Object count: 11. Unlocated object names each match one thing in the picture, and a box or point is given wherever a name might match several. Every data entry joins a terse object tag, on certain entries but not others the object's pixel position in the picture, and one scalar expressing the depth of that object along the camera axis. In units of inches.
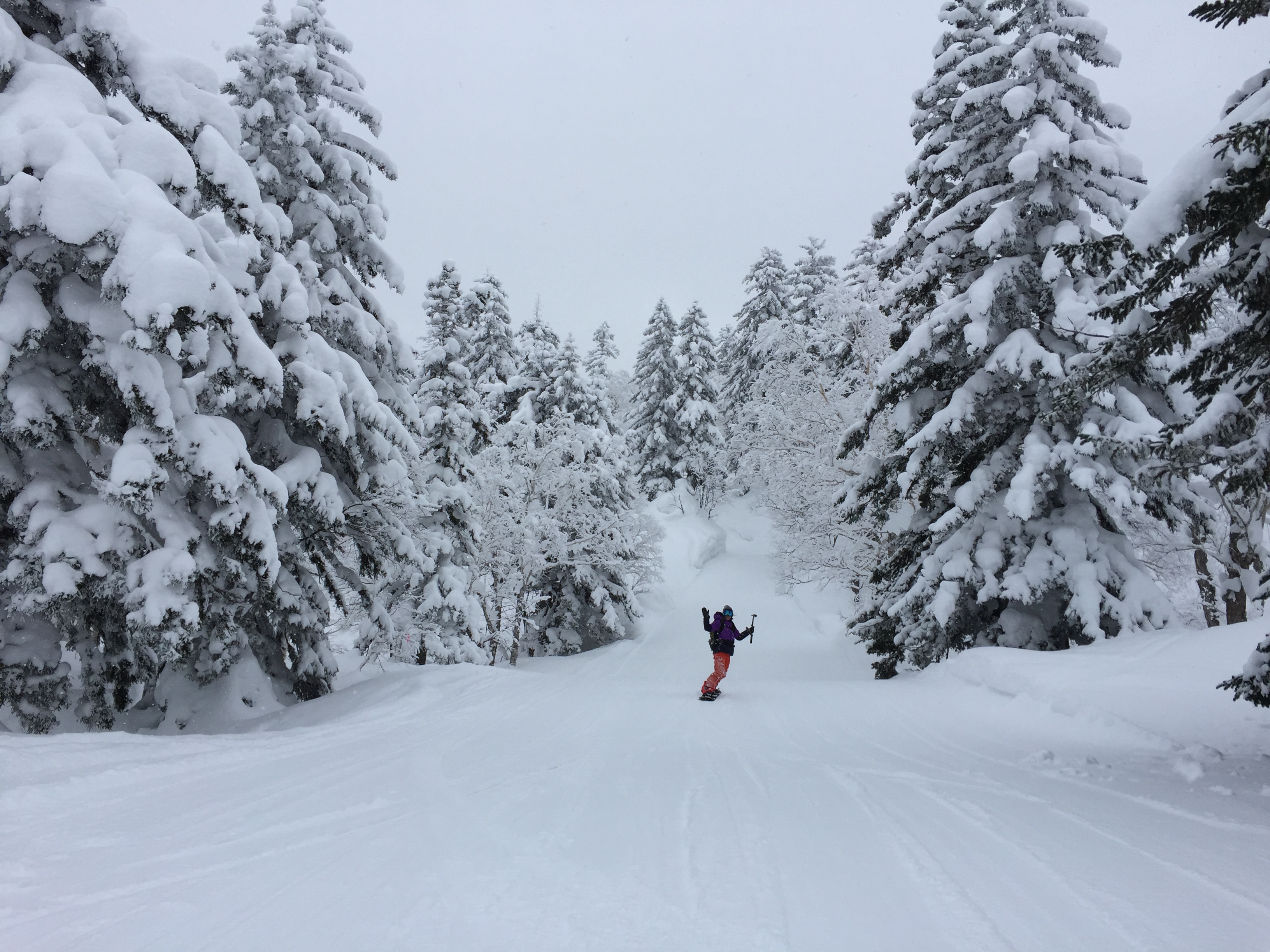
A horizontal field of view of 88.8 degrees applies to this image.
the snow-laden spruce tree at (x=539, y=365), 1210.0
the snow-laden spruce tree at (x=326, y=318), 374.0
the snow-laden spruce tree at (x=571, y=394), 1171.3
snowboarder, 432.8
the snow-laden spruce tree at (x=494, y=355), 1264.8
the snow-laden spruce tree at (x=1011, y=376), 380.8
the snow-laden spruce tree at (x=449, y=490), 640.4
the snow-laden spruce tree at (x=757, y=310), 1749.5
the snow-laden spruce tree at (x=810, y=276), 1635.1
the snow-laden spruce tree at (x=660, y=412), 1702.8
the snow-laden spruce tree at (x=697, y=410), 1657.2
